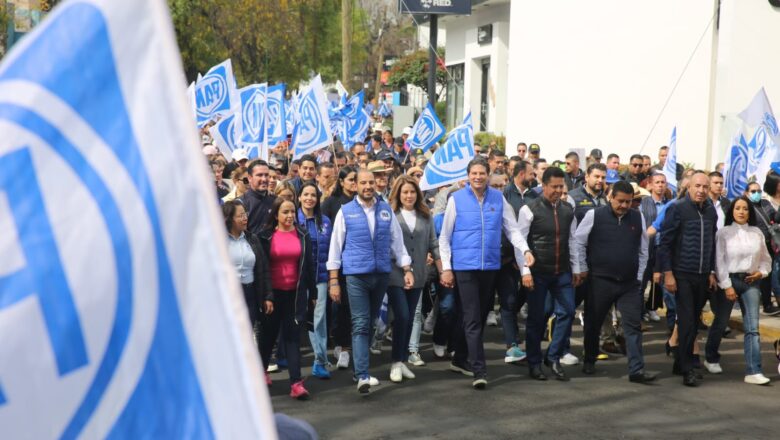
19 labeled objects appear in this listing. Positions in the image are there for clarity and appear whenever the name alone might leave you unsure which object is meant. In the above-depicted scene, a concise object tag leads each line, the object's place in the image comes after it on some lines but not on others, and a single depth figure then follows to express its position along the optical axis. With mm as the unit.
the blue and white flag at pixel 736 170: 11789
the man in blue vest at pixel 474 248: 8695
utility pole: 31969
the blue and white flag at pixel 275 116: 16109
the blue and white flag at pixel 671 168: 12383
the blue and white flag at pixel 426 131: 17812
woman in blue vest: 8812
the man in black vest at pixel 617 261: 8969
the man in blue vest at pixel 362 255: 8422
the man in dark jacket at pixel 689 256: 8977
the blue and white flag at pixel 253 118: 15008
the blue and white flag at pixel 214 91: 16781
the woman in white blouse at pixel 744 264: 8992
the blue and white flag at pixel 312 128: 13867
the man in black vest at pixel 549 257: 9023
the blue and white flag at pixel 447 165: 10906
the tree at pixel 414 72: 52631
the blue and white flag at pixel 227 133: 15047
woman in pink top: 8242
